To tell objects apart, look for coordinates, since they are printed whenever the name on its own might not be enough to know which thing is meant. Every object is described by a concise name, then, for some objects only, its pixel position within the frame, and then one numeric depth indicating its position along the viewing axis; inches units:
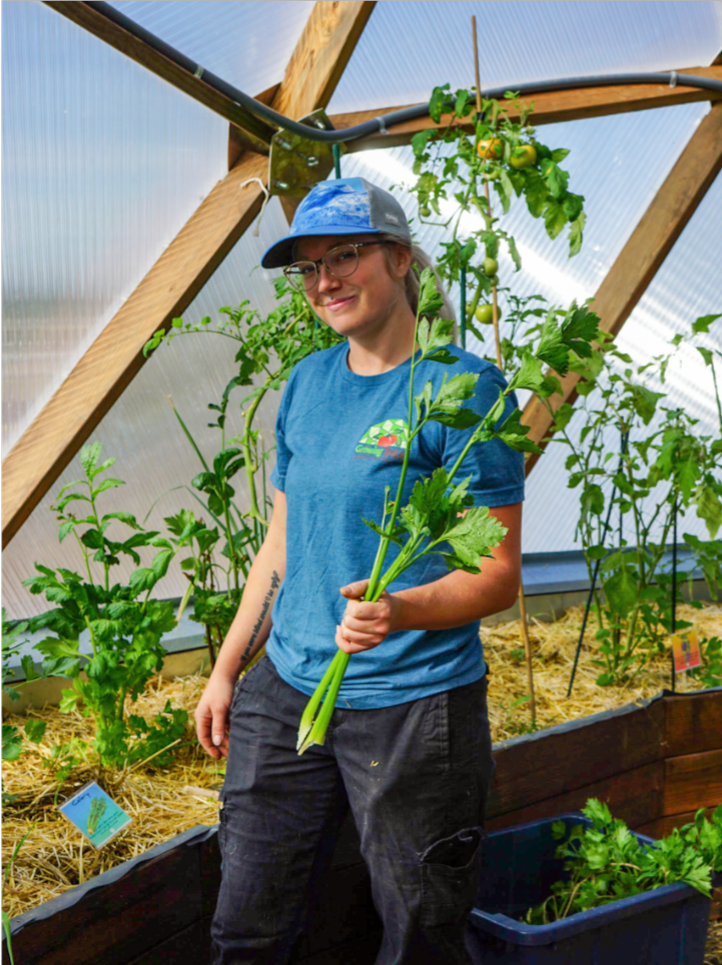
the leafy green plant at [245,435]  72.0
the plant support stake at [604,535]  87.5
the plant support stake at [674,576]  84.3
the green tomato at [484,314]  75.6
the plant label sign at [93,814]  54.4
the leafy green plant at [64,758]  65.8
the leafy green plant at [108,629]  62.8
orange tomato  69.3
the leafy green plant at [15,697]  55.3
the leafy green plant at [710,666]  85.0
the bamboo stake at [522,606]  70.1
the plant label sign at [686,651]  84.4
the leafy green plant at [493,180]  66.8
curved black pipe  70.6
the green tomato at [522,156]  67.5
